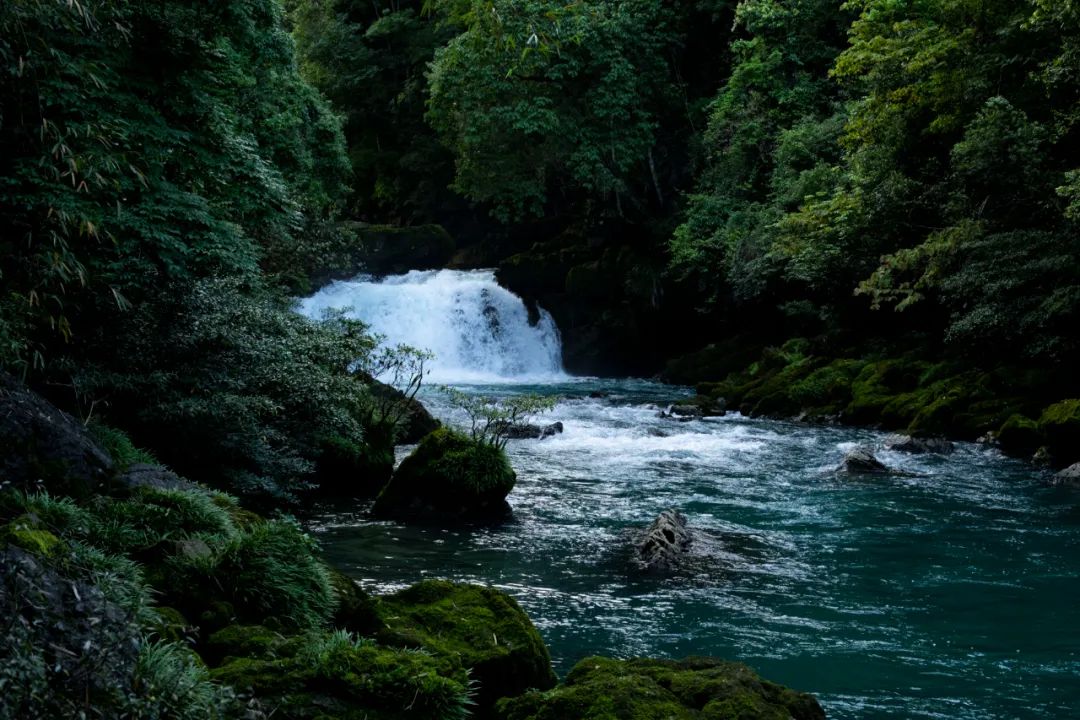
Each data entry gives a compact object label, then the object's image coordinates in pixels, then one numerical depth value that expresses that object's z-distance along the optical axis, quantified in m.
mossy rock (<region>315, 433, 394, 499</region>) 14.12
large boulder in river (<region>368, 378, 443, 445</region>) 16.89
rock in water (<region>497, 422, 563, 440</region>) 20.23
